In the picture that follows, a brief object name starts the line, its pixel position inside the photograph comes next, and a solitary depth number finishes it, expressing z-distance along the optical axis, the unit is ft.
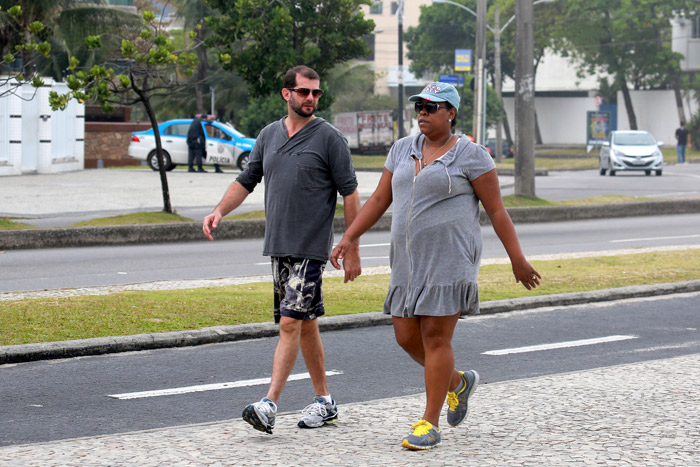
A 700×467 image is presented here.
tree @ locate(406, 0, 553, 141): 239.71
